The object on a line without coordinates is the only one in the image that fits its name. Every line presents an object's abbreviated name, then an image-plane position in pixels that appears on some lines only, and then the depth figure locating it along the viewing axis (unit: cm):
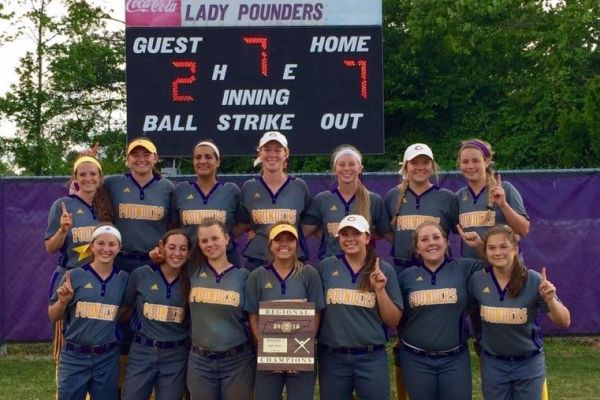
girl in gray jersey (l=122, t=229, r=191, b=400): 645
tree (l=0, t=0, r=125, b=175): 1920
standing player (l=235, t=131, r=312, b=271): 690
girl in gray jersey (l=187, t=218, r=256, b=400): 629
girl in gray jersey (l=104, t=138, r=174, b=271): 689
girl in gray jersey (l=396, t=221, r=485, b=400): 632
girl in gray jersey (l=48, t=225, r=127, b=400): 641
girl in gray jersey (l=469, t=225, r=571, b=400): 616
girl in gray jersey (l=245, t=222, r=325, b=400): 630
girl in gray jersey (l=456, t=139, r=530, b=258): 664
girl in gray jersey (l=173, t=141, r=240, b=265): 690
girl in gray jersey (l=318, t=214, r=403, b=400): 625
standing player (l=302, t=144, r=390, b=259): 683
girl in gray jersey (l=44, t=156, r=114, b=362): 684
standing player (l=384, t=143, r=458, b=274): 683
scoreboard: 915
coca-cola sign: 923
